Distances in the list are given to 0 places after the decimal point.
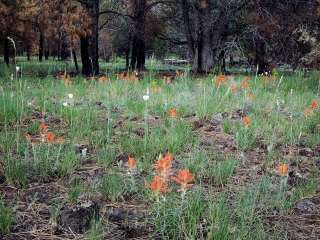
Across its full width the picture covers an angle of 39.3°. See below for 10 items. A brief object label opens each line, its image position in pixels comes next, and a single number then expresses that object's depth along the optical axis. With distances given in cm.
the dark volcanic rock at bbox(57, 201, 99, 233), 262
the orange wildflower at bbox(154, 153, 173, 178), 251
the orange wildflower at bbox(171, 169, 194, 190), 242
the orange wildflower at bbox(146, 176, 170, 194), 245
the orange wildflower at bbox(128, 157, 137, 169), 283
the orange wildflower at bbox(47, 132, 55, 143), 334
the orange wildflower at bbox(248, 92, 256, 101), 703
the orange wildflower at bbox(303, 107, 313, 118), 556
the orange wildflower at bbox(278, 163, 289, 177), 296
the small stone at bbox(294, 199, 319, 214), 308
